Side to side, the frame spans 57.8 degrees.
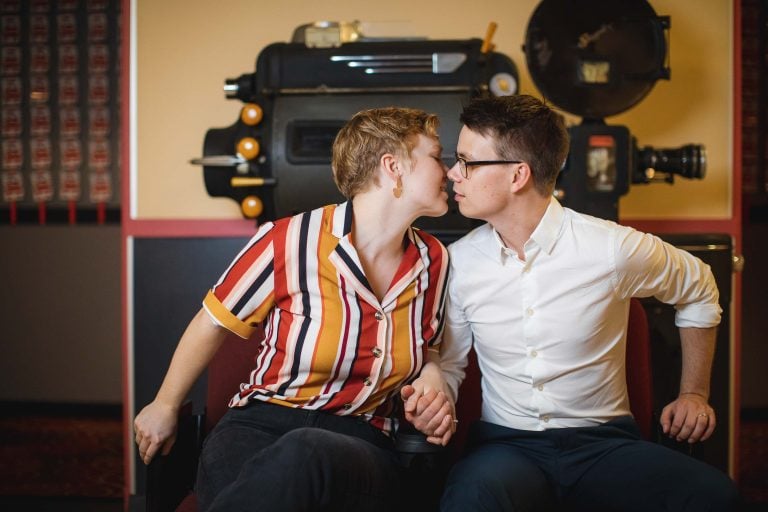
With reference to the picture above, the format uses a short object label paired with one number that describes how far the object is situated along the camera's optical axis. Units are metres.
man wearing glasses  1.51
